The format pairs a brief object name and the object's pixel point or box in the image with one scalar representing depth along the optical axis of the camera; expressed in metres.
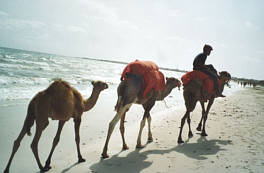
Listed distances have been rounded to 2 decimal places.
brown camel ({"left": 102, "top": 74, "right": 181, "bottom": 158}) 5.70
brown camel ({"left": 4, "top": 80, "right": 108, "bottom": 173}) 4.37
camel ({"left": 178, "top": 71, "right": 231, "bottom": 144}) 7.65
